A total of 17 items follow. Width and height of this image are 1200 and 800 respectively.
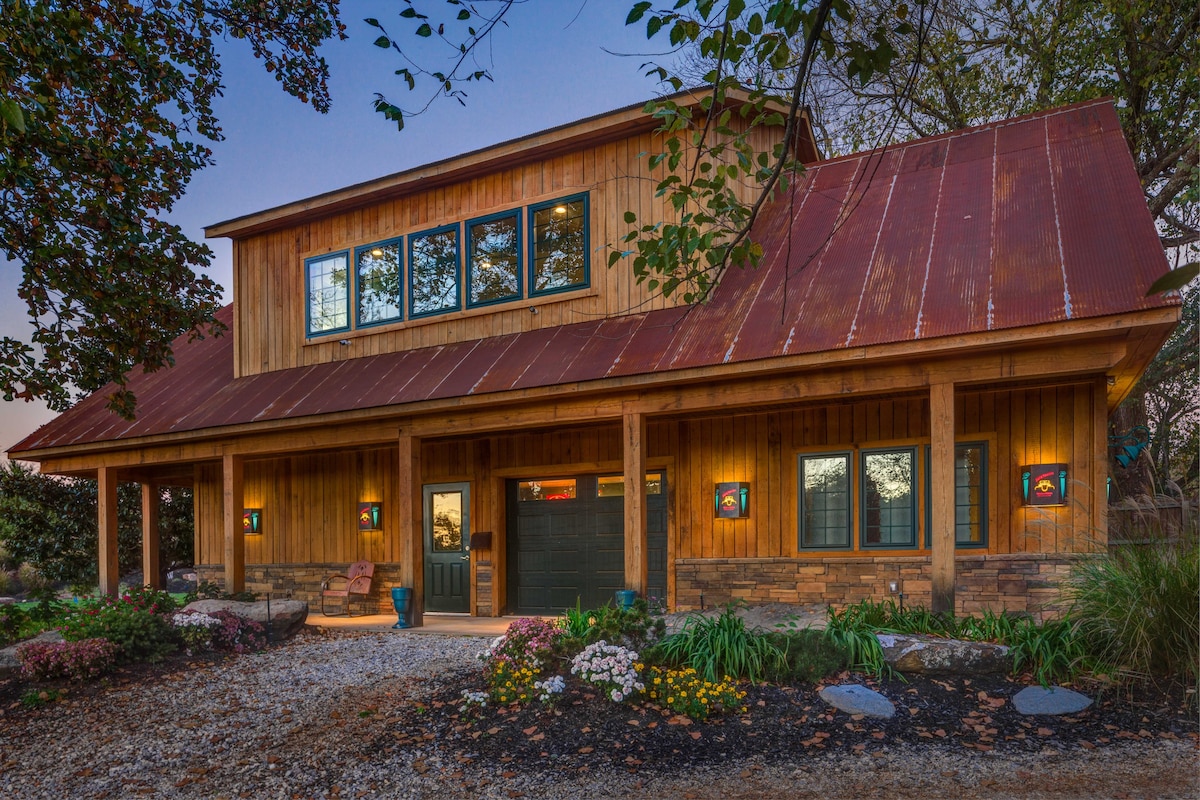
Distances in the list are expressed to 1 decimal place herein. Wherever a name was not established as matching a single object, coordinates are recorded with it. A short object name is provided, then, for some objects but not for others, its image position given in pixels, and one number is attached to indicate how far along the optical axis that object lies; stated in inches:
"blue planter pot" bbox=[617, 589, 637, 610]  332.8
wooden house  295.4
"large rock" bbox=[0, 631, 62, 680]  285.2
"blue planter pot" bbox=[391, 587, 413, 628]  391.5
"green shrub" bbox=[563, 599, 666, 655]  249.4
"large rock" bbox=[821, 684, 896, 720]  211.9
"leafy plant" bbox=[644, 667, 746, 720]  214.8
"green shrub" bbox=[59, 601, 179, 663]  308.3
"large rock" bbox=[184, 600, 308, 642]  360.8
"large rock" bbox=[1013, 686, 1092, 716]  208.1
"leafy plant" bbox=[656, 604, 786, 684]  235.9
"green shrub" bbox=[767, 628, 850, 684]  234.1
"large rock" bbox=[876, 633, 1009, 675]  233.9
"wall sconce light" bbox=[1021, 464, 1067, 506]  315.9
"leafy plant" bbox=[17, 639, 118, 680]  282.8
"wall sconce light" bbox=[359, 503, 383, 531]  472.1
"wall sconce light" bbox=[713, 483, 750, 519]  379.2
